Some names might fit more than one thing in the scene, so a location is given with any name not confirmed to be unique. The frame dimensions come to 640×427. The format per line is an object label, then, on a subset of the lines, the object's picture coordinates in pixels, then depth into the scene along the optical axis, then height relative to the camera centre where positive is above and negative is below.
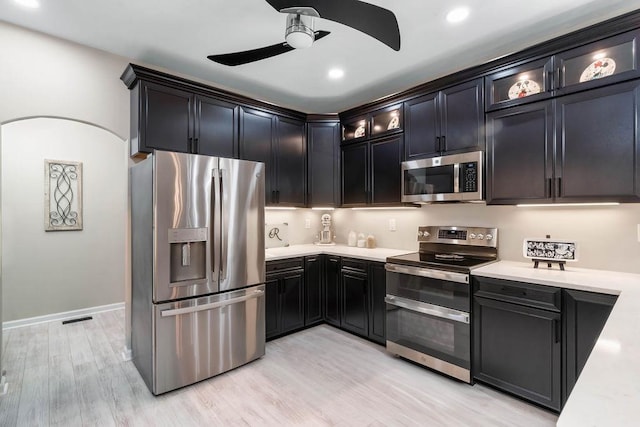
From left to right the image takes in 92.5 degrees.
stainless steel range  2.46 -0.74
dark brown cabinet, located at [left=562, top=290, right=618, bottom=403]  1.88 -0.71
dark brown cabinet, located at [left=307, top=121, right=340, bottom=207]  3.93 +0.65
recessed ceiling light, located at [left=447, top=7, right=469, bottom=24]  2.24 +1.50
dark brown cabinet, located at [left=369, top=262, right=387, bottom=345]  3.09 -0.90
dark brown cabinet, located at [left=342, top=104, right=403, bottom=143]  3.33 +1.05
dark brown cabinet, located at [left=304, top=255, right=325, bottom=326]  3.54 -0.88
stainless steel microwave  2.67 +0.33
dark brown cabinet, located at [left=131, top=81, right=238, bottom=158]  2.73 +0.90
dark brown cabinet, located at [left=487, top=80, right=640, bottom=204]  2.02 +0.48
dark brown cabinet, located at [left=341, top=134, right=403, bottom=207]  3.34 +0.49
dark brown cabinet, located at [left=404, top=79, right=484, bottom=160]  2.70 +0.88
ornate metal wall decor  4.09 +0.27
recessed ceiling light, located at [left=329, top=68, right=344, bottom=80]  3.24 +1.53
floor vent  4.01 -1.39
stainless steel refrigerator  2.36 -0.44
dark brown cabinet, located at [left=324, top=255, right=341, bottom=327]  3.55 -0.90
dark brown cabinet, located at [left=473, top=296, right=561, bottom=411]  2.06 -0.98
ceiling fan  1.65 +1.13
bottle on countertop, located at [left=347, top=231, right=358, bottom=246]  4.02 -0.32
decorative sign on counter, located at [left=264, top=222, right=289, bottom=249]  3.88 -0.27
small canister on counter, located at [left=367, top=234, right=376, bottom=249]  3.82 -0.35
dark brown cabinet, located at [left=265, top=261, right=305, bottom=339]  3.23 -0.93
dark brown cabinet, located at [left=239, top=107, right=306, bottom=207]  3.43 +0.76
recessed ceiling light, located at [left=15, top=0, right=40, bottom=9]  2.17 +1.52
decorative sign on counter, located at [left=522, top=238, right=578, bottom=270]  2.25 -0.28
